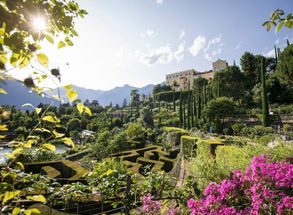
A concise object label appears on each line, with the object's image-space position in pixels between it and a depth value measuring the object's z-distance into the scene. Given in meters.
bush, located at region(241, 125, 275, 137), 17.18
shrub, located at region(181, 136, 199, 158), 14.33
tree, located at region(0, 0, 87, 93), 0.71
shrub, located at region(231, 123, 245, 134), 22.05
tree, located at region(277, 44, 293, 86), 25.19
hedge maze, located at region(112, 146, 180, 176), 11.56
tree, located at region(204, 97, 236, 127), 25.66
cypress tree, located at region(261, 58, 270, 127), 23.16
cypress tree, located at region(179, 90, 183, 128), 33.72
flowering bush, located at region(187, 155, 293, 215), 2.07
